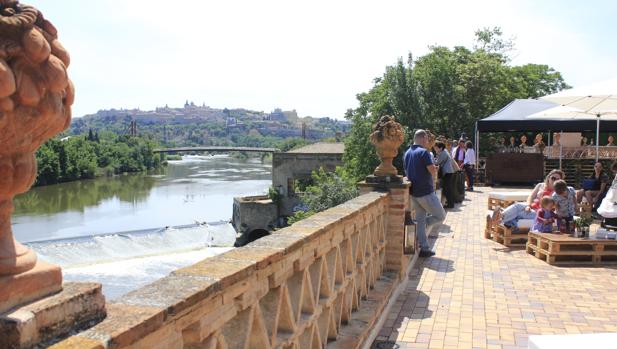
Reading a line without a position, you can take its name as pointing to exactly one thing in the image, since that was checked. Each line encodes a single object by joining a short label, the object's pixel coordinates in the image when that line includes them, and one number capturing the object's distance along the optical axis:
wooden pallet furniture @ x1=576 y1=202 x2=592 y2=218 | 11.38
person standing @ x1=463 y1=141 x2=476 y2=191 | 16.67
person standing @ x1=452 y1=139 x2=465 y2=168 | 16.73
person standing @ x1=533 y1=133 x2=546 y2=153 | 18.95
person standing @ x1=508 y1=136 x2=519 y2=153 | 19.93
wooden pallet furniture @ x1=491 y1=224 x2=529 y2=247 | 9.20
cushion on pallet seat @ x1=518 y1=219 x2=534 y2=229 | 9.35
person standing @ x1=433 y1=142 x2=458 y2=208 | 12.95
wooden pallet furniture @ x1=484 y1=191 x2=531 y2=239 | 11.10
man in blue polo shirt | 7.69
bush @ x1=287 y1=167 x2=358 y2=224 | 22.48
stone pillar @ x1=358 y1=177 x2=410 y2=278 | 6.45
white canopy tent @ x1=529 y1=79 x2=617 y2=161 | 12.02
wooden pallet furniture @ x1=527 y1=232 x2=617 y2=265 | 7.99
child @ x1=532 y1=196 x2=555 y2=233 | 8.59
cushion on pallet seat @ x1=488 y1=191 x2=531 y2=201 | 11.10
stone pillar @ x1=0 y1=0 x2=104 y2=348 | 1.53
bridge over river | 104.31
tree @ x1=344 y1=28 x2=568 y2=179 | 29.52
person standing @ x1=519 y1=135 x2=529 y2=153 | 20.06
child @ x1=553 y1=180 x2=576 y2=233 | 8.52
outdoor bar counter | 17.95
